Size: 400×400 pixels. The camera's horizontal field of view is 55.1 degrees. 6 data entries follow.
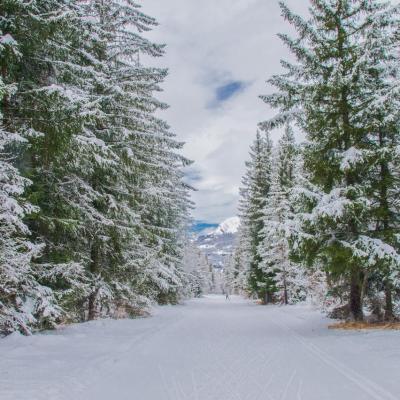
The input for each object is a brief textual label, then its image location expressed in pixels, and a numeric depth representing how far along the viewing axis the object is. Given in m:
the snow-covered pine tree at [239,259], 40.06
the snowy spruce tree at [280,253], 29.86
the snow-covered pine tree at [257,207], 36.00
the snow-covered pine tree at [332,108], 13.12
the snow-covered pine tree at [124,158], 15.14
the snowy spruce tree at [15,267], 8.25
